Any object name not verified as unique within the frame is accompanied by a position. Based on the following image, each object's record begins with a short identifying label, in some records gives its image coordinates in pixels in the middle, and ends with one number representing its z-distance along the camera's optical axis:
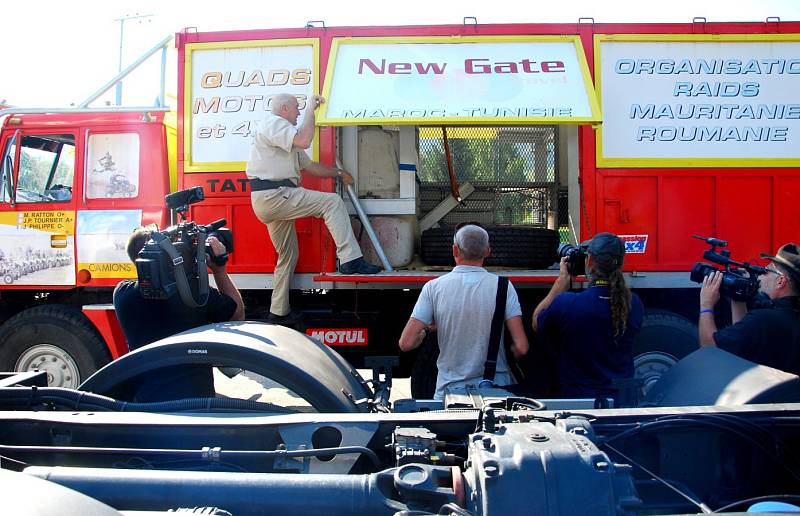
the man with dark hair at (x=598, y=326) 3.46
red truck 4.98
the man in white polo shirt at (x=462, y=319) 3.55
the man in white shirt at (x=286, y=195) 4.90
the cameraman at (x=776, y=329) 2.89
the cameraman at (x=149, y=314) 3.45
